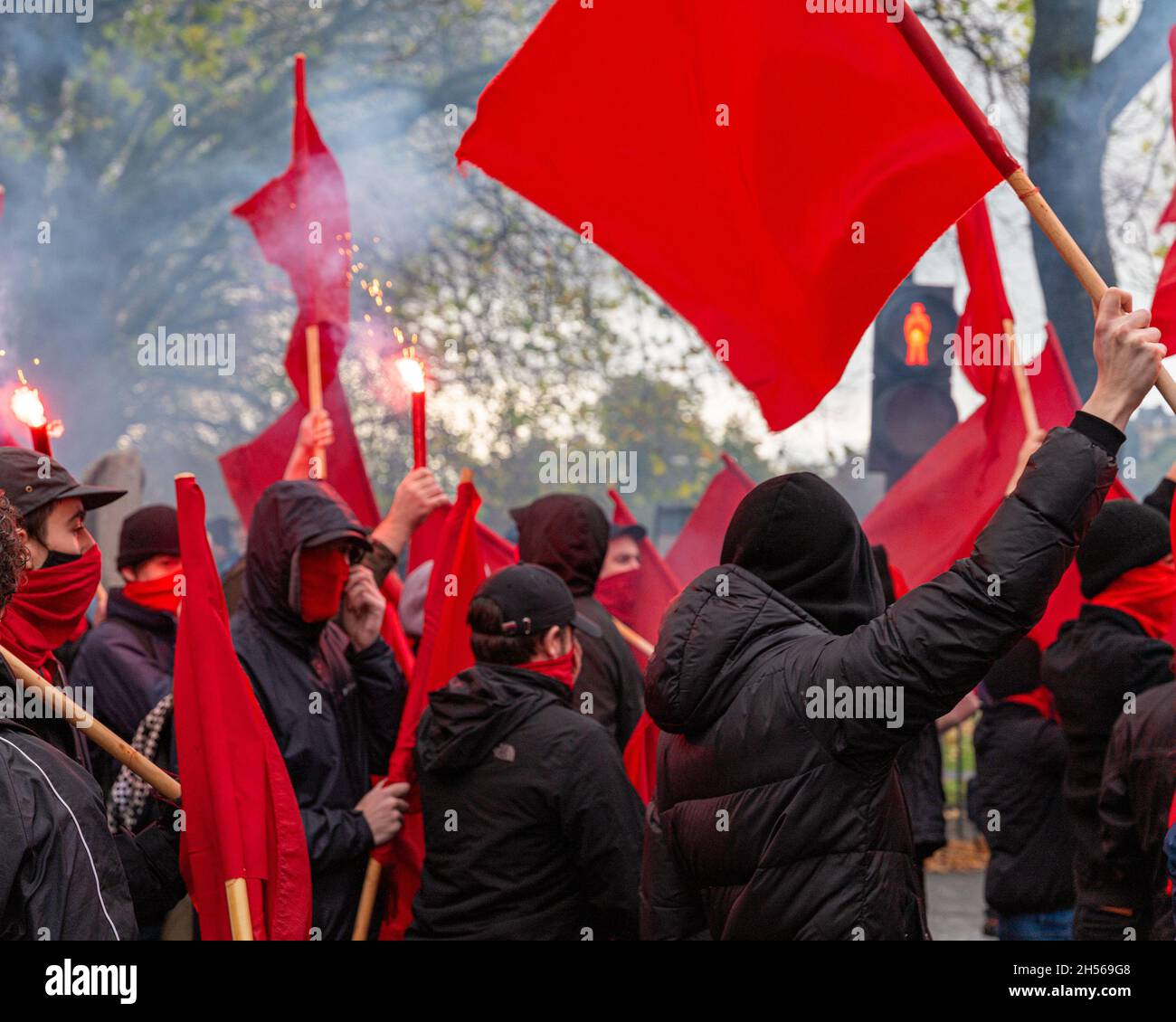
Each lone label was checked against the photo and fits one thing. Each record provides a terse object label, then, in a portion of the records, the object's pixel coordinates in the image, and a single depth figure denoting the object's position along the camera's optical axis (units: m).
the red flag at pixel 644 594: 6.28
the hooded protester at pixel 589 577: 4.61
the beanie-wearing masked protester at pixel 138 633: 4.45
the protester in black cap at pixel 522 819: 3.43
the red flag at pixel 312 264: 5.30
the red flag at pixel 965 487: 5.21
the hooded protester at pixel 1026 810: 5.00
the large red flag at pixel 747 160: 3.24
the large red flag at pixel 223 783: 3.35
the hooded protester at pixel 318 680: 3.75
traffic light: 8.91
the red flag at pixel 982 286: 5.10
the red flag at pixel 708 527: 7.11
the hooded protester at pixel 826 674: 2.27
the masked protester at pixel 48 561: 3.24
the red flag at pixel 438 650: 4.04
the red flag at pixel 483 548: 6.32
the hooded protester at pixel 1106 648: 4.00
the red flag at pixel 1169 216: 4.87
